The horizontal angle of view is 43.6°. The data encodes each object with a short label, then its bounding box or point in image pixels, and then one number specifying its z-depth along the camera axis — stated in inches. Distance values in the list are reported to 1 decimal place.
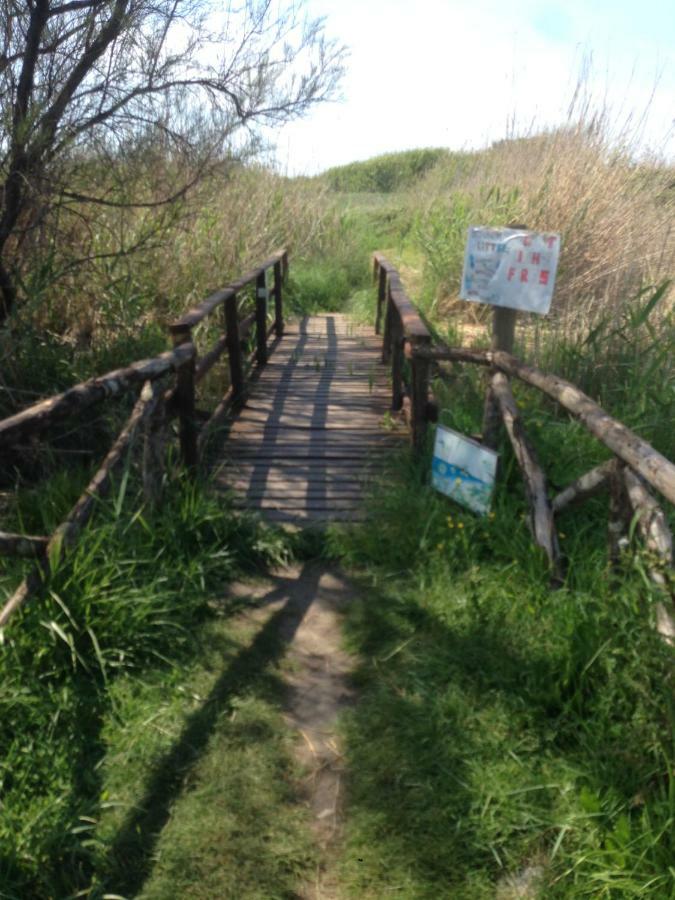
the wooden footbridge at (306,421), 109.0
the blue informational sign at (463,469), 147.4
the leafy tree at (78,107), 190.2
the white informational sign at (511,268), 153.2
